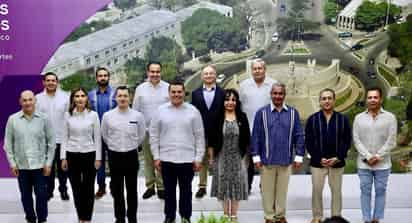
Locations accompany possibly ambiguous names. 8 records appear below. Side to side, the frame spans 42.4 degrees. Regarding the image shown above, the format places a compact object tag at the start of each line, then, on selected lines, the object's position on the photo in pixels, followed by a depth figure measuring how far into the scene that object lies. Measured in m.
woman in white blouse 4.48
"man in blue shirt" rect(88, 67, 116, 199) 4.98
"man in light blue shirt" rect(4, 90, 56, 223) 4.55
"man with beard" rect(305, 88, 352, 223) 4.58
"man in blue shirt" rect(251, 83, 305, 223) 4.57
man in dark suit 4.82
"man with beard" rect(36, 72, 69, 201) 4.98
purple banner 6.02
